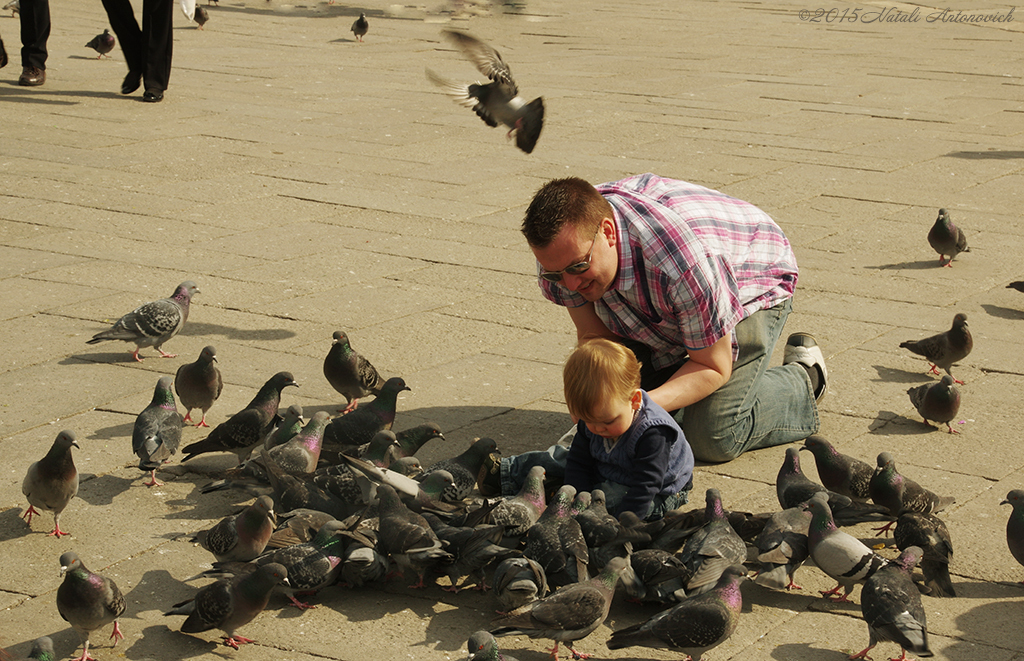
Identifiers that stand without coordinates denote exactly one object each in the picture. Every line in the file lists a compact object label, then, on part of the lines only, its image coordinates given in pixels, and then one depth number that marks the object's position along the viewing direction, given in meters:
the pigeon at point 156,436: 4.10
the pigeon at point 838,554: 3.33
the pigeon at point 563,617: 3.04
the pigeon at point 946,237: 6.72
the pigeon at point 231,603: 3.09
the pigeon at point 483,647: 2.84
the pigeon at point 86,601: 3.03
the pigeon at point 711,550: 3.23
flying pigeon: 5.47
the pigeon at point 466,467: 3.93
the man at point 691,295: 3.79
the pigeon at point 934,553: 3.39
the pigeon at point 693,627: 3.00
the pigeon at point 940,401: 4.54
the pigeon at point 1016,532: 3.52
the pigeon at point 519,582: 3.19
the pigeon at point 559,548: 3.30
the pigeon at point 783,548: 3.36
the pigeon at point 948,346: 5.12
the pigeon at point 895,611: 2.99
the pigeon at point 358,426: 4.35
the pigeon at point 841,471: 4.03
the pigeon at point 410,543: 3.35
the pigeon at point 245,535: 3.40
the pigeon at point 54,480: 3.66
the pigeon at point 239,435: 4.29
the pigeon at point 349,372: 4.76
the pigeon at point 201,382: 4.61
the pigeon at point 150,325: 5.20
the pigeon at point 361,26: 15.96
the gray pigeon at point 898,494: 3.76
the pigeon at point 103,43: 13.29
